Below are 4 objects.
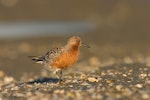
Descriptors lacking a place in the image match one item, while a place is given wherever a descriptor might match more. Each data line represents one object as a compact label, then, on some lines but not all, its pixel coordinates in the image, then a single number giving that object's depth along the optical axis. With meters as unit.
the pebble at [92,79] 12.66
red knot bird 12.03
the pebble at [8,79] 15.52
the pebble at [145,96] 10.37
